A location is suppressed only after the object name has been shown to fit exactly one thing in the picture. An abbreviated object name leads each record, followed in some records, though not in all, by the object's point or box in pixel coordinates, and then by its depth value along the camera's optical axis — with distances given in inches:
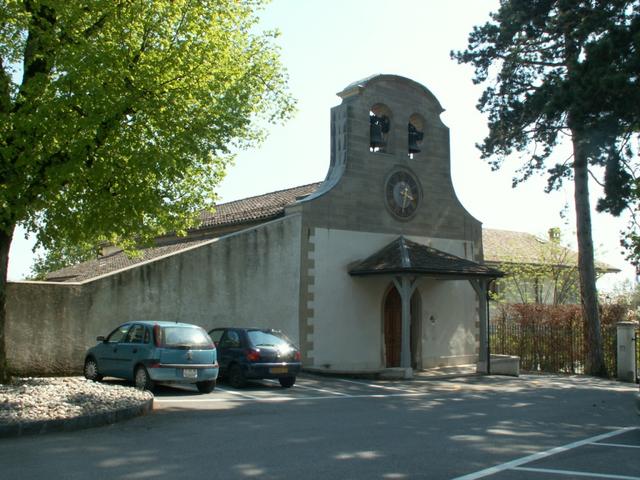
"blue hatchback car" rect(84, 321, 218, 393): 570.3
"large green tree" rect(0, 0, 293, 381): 481.4
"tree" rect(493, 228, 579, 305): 1487.5
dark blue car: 660.7
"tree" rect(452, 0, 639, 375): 687.7
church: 721.0
